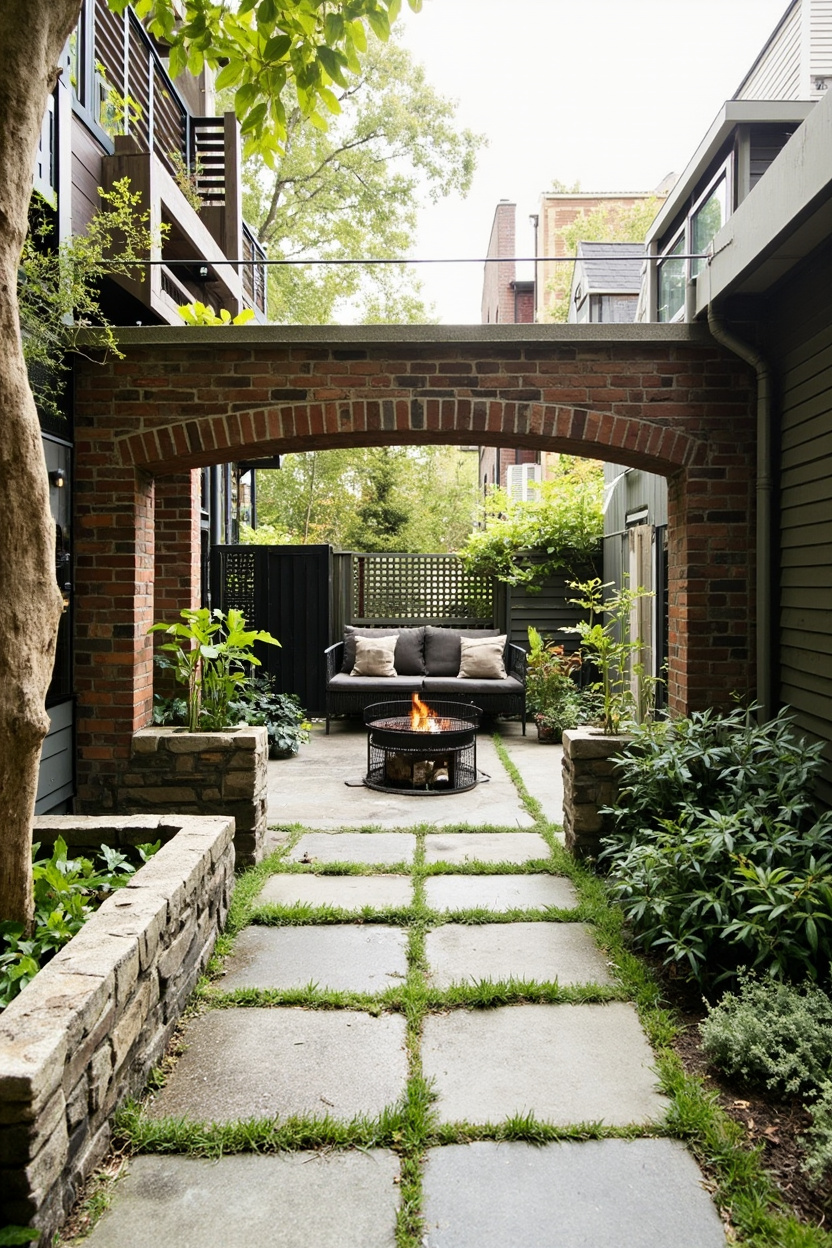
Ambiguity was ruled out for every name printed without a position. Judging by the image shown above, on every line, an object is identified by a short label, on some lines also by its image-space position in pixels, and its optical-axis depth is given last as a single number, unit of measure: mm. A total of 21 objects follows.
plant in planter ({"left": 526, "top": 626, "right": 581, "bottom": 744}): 8812
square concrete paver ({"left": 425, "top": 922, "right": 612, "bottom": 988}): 3430
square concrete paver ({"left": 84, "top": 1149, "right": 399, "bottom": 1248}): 1995
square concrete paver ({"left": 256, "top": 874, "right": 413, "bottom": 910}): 4215
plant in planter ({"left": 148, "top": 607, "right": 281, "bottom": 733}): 4785
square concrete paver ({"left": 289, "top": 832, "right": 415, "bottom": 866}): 4941
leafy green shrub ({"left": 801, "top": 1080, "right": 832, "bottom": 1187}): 2141
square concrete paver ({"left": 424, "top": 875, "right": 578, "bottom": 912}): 4223
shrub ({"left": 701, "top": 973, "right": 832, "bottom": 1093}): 2553
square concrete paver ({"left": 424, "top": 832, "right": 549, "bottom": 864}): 4977
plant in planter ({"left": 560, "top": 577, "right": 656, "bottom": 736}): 4859
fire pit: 6418
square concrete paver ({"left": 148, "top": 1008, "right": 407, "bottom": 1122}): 2525
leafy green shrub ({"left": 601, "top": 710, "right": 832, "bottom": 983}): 3061
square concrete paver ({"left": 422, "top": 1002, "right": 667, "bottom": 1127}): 2525
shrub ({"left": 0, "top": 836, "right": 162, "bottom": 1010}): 2422
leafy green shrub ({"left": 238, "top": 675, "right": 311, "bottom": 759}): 7879
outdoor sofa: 9086
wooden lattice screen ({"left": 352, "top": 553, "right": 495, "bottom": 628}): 10719
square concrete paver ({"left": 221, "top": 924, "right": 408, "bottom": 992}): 3359
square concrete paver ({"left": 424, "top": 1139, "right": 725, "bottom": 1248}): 2010
